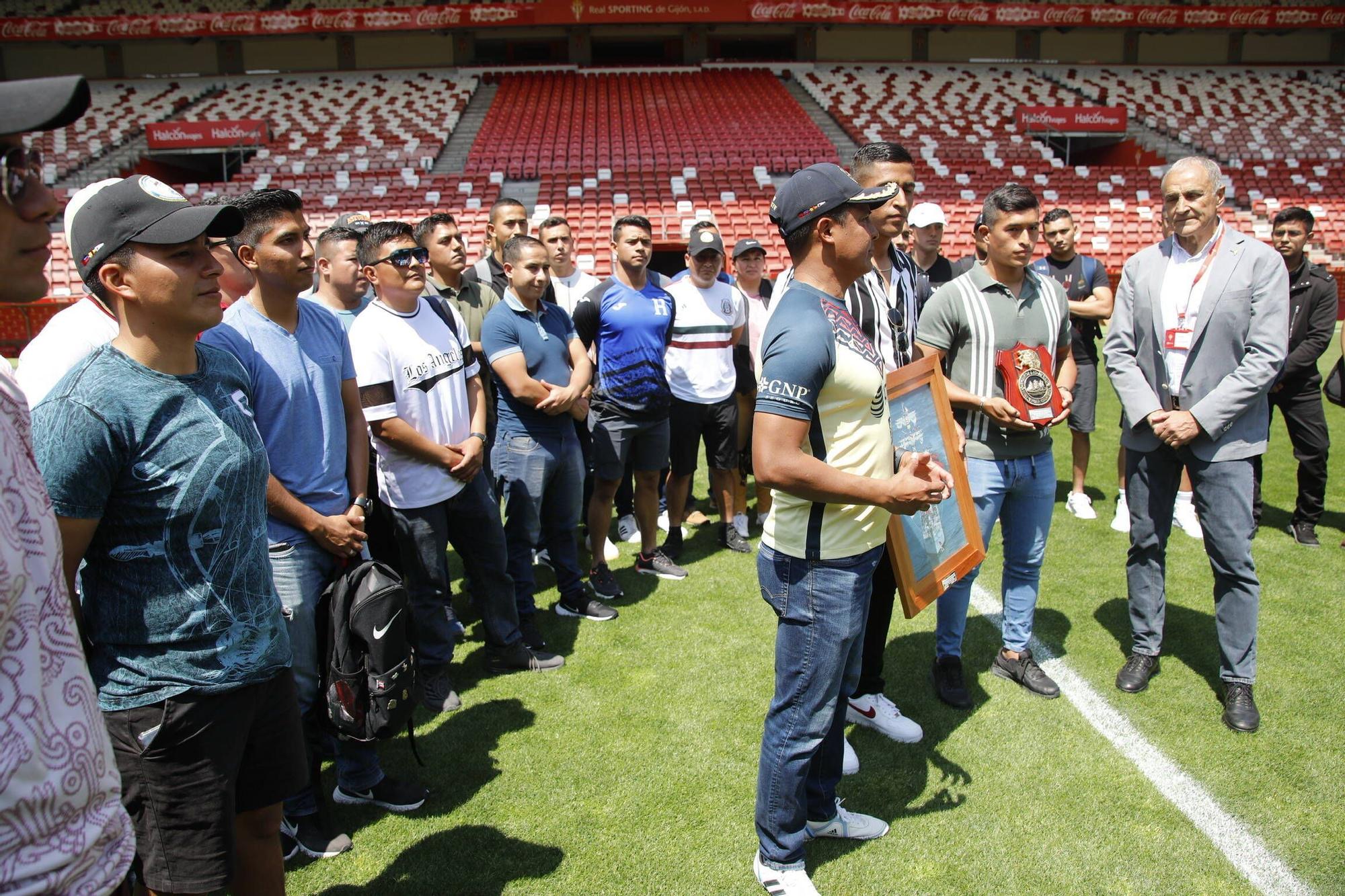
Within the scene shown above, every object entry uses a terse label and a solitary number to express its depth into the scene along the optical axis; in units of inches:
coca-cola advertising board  1042.1
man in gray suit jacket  135.0
